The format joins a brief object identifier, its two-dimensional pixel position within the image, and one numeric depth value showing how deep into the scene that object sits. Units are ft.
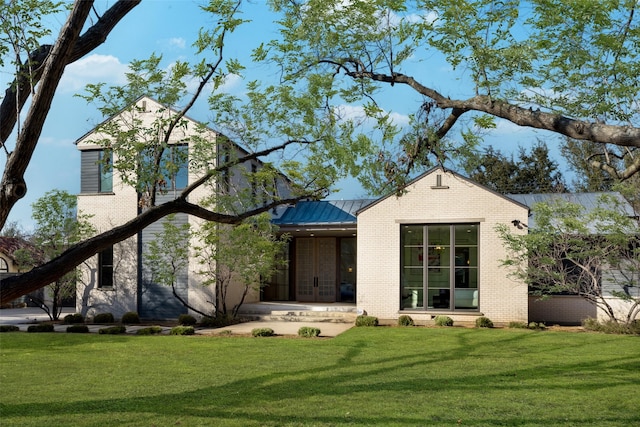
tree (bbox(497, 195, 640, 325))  54.75
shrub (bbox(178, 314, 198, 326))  63.31
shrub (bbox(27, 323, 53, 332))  58.59
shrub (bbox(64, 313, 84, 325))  66.54
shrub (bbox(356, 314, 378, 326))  58.95
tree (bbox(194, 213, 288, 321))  61.31
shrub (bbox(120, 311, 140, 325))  65.41
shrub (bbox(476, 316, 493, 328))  57.52
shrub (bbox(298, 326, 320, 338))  51.97
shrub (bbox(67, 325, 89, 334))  57.41
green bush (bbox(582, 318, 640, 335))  53.93
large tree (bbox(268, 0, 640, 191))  22.34
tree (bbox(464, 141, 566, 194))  121.29
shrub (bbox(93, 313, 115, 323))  66.08
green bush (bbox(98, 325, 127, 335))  56.05
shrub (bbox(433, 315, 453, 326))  58.80
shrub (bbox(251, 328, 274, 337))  52.31
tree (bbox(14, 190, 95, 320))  67.51
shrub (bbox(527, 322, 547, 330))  56.59
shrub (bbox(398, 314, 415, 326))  59.21
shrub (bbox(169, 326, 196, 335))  54.54
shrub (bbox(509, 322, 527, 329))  56.80
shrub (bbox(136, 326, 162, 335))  55.62
